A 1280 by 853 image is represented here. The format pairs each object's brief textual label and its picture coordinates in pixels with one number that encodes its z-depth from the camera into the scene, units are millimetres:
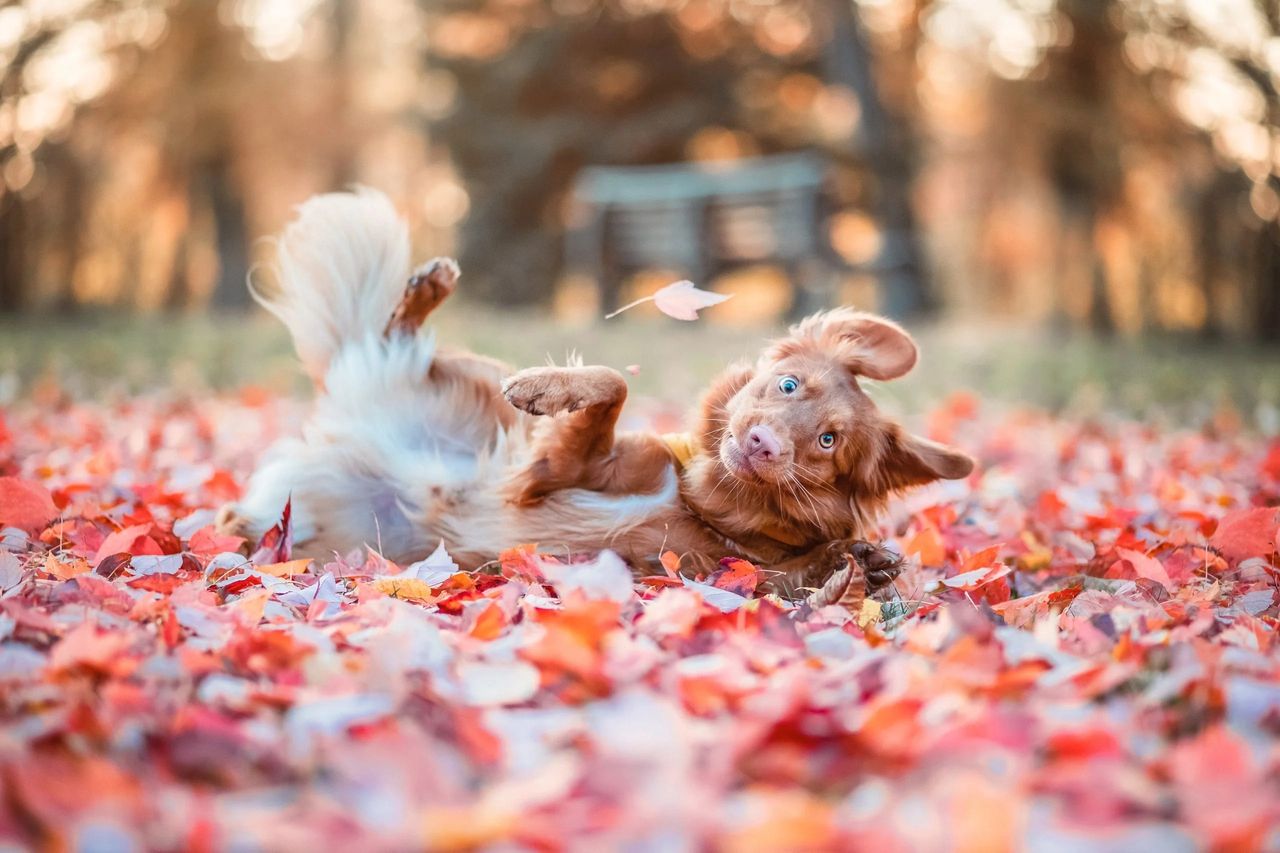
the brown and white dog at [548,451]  3379
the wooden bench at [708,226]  13711
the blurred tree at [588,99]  20297
